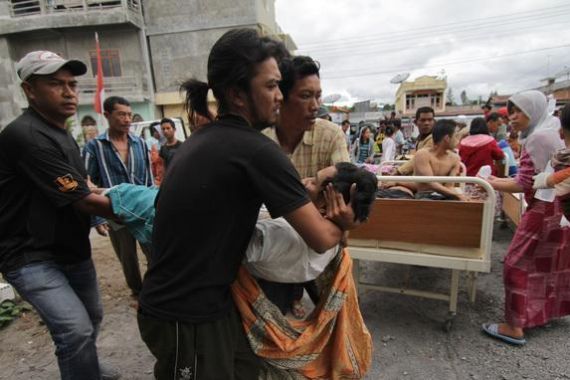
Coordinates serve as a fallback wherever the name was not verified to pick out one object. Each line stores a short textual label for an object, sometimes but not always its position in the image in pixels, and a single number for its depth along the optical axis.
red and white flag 9.64
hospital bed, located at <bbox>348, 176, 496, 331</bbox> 2.43
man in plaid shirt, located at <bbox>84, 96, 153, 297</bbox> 3.11
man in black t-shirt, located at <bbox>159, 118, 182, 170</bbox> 5.03
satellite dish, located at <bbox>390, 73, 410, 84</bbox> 19.27
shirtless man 3.53
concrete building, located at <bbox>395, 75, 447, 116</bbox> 37.69
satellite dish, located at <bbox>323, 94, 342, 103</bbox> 18.85
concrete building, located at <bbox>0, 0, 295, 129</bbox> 19.16
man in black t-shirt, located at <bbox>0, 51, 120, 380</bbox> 1.57
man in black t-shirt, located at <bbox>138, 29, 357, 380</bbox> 1.01
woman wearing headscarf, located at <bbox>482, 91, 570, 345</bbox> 2.58
